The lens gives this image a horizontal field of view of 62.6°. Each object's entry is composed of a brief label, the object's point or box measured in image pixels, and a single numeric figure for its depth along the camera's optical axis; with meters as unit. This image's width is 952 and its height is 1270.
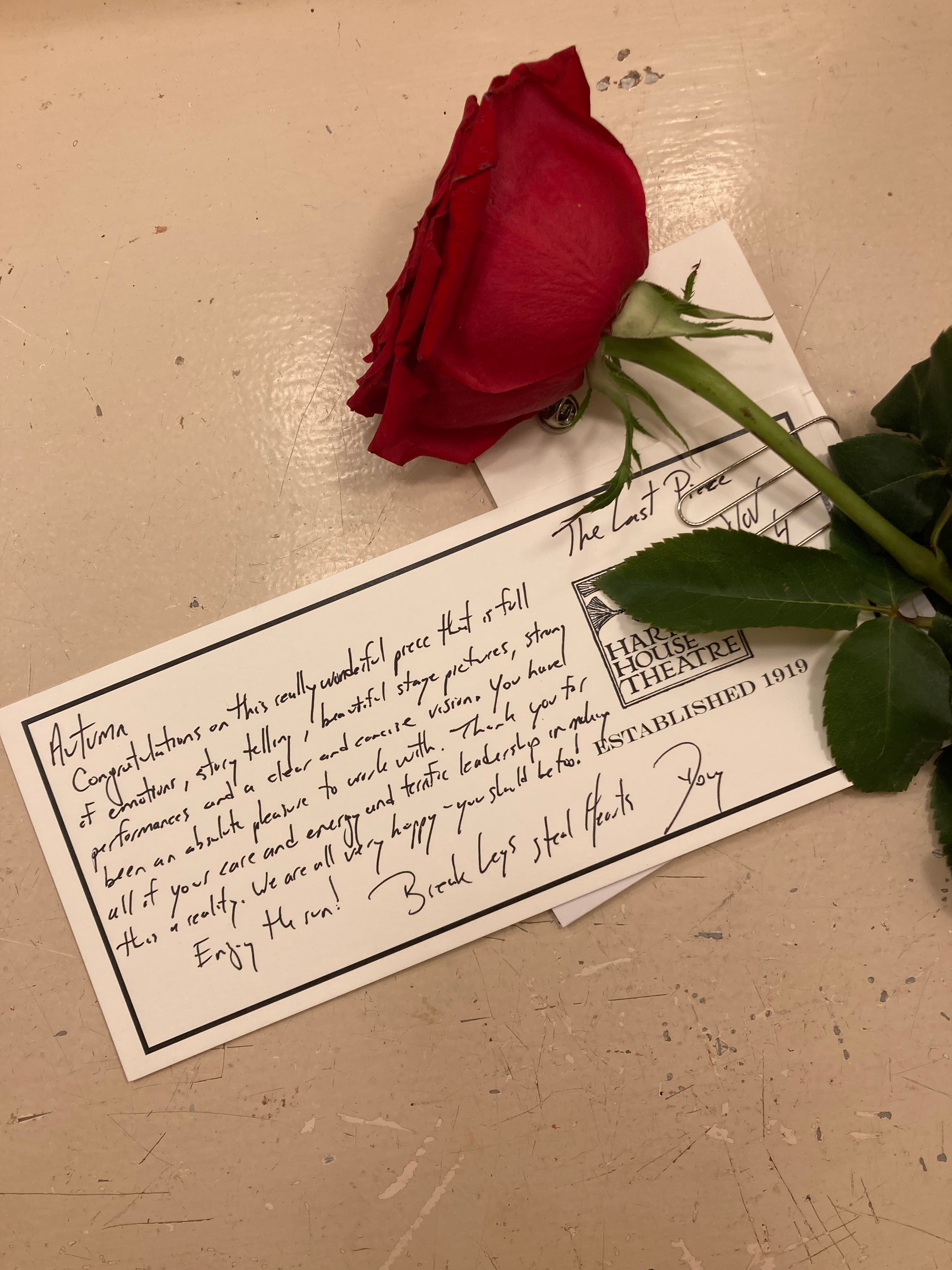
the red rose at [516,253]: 0.28
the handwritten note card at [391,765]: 0.40
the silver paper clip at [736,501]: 0.40
